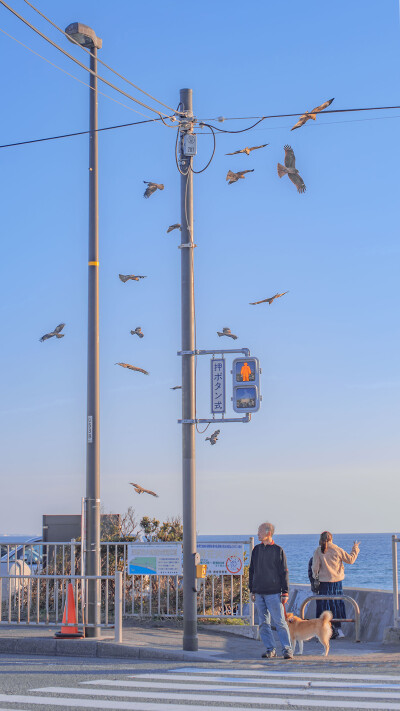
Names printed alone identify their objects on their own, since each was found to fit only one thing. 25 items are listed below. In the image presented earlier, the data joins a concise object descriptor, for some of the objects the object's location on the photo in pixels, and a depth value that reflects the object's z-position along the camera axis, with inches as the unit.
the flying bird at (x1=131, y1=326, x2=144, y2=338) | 575.5
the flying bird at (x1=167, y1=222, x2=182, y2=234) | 561.0
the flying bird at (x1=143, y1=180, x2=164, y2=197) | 557.5
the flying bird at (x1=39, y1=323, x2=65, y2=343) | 551.2
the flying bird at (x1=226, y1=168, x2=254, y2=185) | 535.2
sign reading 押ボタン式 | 474.9
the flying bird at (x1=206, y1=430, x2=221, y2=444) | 532.7
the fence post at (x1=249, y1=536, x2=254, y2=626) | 508.7
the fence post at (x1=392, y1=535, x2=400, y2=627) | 463.2
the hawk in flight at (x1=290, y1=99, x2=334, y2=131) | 502.6
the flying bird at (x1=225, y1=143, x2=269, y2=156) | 510.6
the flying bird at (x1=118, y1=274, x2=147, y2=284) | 586.6
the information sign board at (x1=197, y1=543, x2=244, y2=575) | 518.0
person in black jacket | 424.5
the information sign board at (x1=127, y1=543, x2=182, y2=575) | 527.5
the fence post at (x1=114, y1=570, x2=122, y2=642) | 454.6
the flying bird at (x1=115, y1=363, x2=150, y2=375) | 569.3
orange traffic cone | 474.1
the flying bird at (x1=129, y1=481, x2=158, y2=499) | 575.3
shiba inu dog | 430.3
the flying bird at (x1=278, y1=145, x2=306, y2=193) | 496.3
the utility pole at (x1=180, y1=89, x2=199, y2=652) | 454.6
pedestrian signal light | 472.1
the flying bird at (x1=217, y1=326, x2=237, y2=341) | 568.4
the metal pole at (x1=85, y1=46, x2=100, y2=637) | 479.8
